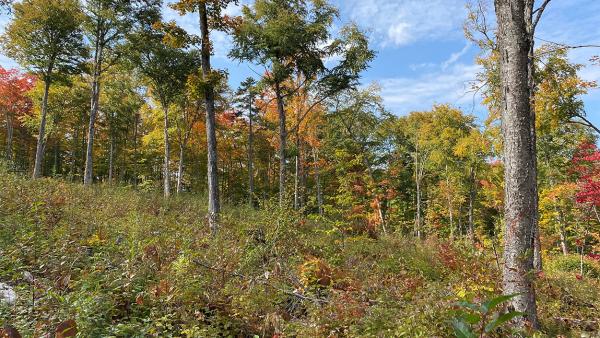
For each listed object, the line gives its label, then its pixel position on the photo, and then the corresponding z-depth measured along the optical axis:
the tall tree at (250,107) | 22.08
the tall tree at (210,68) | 9.27
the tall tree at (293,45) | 12.14
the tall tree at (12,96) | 24.00
